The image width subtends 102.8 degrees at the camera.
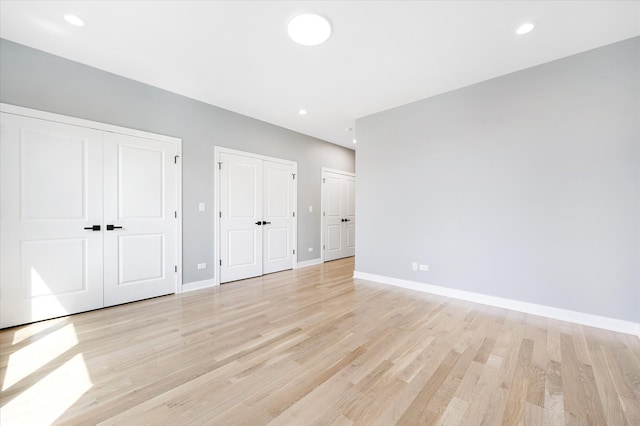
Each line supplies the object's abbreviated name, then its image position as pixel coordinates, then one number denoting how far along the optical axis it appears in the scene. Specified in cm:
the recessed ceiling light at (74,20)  222
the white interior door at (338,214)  594
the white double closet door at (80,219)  256
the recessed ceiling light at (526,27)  227
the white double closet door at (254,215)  423
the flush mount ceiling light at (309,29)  223
